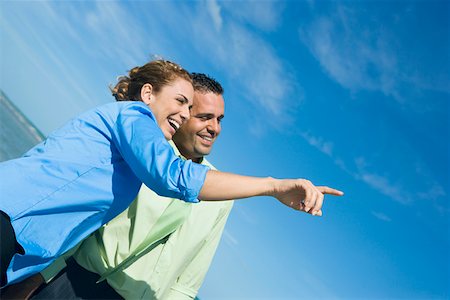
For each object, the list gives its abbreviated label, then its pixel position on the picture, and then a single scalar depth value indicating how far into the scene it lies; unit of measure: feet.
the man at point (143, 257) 8.60
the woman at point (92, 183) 5.51
